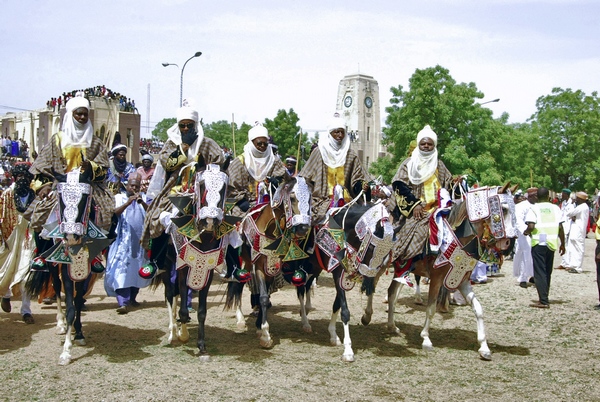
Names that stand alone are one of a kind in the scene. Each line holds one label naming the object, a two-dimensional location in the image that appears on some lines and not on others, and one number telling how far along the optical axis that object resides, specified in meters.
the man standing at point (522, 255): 14.88
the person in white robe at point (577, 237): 17.80
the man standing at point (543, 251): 12.22
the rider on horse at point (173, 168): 8.27
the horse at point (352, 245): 7.89
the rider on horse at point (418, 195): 8.79
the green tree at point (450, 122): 34.00
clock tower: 103.69
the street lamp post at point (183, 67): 28.38
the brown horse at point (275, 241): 8.11
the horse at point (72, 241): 7.54
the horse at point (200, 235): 7.44
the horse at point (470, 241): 7.89
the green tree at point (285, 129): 46.59
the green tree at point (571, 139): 43.56
